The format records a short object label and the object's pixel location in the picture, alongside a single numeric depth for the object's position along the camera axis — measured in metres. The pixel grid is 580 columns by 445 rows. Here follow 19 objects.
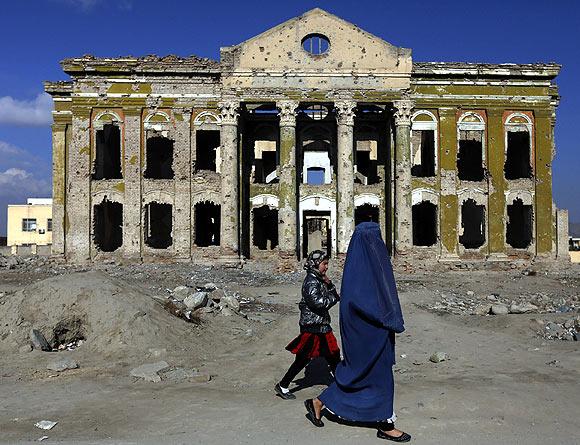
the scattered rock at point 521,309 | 13.37
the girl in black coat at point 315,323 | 6.08
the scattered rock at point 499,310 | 13.16
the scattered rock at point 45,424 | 5.38
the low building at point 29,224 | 54.78
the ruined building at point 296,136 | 24.61
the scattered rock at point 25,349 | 8.57
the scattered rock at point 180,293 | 13.14
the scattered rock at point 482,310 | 13.51
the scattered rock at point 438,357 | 8.07
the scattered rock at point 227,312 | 11.56
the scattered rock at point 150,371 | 7.37
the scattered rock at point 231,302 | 12.42
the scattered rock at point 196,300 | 11.47
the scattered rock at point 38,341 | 8.74
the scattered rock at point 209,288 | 15.15
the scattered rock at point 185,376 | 7.35
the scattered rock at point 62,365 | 7.78
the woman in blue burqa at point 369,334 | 4.85
